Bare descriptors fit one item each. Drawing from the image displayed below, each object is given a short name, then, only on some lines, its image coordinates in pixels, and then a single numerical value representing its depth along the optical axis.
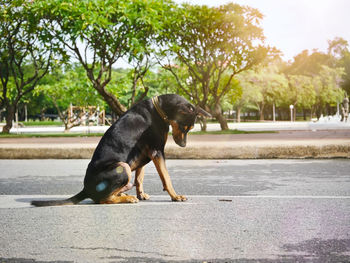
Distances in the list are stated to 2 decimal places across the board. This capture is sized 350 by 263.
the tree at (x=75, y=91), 26.27
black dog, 4.57
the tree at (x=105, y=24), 17.30
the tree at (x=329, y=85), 60.12
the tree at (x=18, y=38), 20.30
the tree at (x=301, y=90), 59.56
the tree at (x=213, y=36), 21.78
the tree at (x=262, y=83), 55.53
